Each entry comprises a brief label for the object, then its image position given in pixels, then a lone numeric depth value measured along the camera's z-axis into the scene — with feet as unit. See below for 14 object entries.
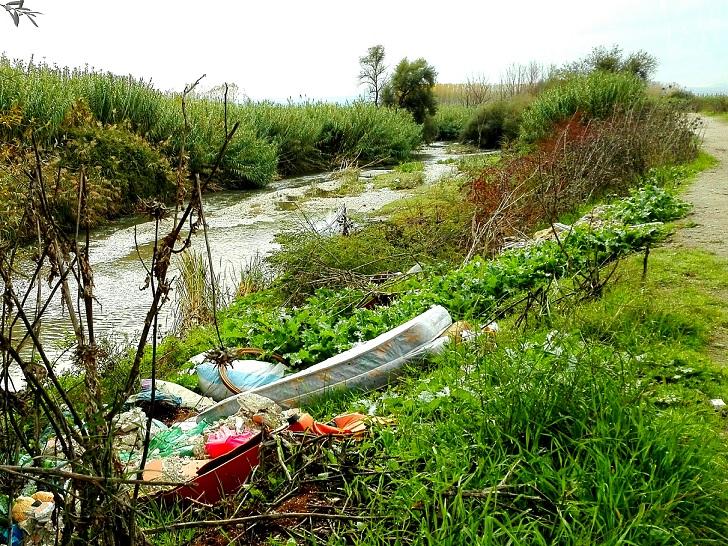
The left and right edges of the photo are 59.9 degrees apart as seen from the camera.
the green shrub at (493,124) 89.25
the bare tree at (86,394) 5.44
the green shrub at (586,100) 54.29
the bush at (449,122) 132.16
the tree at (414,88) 117.91
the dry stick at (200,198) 4.98
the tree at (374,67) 126.00
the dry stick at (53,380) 5.59
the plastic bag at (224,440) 10.43
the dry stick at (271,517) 6.45
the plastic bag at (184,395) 14.97
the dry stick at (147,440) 5.99
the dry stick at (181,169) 5.10
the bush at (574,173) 28.02
